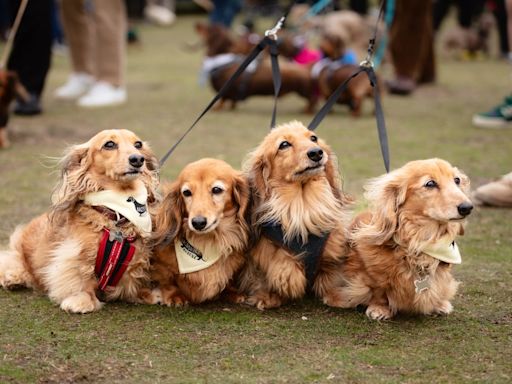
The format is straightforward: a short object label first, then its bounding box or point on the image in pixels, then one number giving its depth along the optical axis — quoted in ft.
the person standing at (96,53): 24.82
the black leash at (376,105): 12.07
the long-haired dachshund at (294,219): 10.84
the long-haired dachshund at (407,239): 10.28
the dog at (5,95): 20.20
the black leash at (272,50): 13.38
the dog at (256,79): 25.89
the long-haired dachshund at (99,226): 10.77
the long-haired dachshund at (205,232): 10.62
